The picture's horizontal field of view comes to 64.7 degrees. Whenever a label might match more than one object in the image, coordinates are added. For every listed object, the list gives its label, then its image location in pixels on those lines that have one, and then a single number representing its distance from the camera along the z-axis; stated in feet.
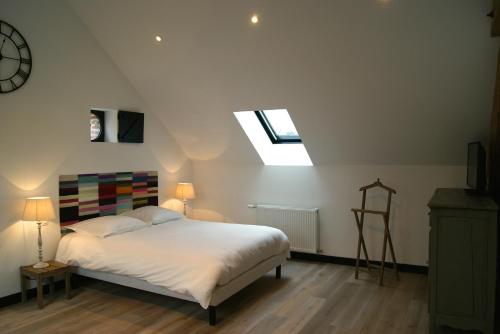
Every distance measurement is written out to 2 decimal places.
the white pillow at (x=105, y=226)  12.92
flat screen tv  10.38
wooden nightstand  11.45
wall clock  11.60
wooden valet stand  13.66
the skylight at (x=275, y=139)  16.83
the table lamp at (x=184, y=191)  17.71
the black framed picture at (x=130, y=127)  15.29
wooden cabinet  8.97
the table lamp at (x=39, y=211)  11.58
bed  10.46
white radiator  16.16
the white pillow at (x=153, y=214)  14.94
